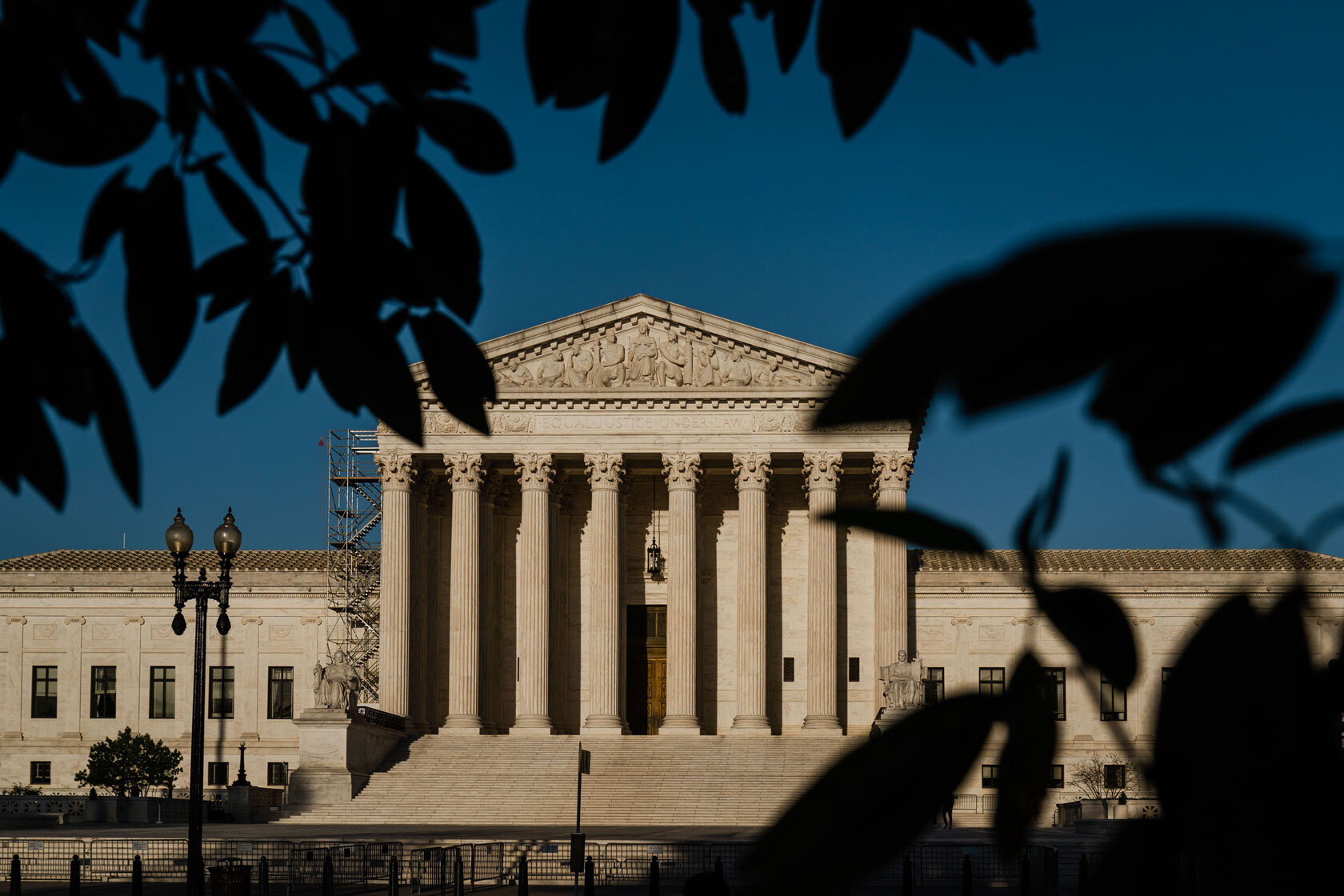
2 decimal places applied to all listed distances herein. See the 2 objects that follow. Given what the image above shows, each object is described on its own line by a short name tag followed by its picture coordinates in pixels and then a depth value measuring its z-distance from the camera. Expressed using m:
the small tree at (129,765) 56.34
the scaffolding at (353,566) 61.00
